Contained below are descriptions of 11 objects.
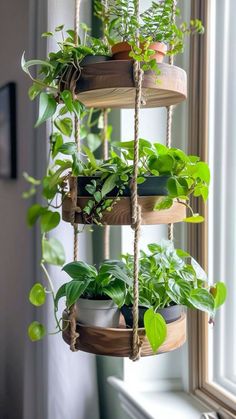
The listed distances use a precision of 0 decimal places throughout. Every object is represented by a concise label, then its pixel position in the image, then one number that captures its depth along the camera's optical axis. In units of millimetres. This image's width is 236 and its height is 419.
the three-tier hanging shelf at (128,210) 798
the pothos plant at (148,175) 822
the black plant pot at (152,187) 831
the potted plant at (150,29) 854
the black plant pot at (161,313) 852
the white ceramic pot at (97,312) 854
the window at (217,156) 1138
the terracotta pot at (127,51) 857
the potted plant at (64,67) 831
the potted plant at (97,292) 845
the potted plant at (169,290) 849
